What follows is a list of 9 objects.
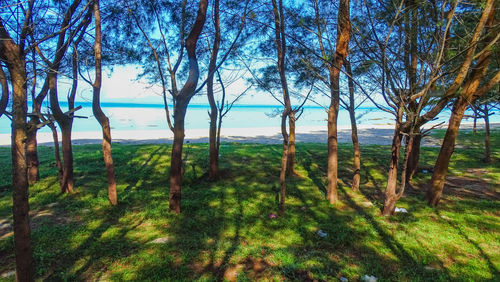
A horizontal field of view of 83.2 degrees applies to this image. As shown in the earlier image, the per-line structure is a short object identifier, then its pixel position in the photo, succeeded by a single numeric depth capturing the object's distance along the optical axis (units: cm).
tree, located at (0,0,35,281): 324
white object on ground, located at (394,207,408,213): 668
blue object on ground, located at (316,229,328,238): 545
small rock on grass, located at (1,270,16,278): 406
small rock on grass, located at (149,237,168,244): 519
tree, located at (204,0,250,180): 933
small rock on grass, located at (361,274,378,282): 398
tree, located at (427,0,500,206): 575
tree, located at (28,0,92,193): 745
